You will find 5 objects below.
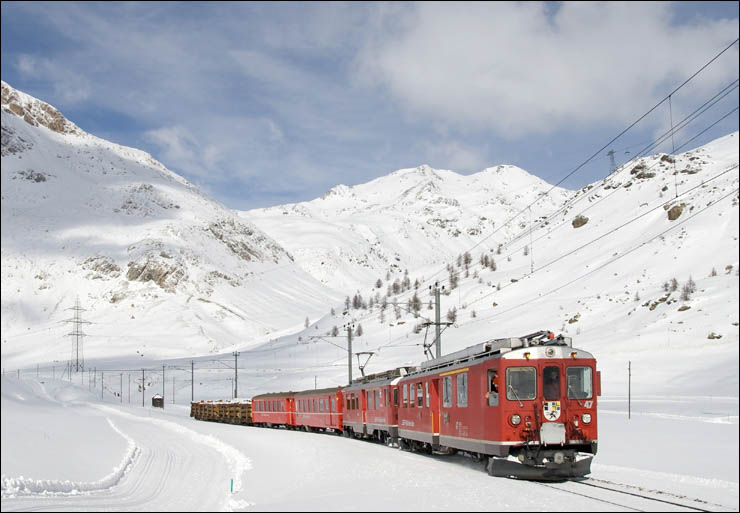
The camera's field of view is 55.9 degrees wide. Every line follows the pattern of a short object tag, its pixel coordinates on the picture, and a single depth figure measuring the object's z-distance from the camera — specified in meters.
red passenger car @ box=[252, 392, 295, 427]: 50.06
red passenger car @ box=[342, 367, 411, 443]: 30.03
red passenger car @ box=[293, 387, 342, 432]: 40.12
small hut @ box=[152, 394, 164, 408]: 86.71
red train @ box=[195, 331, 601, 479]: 17.89
